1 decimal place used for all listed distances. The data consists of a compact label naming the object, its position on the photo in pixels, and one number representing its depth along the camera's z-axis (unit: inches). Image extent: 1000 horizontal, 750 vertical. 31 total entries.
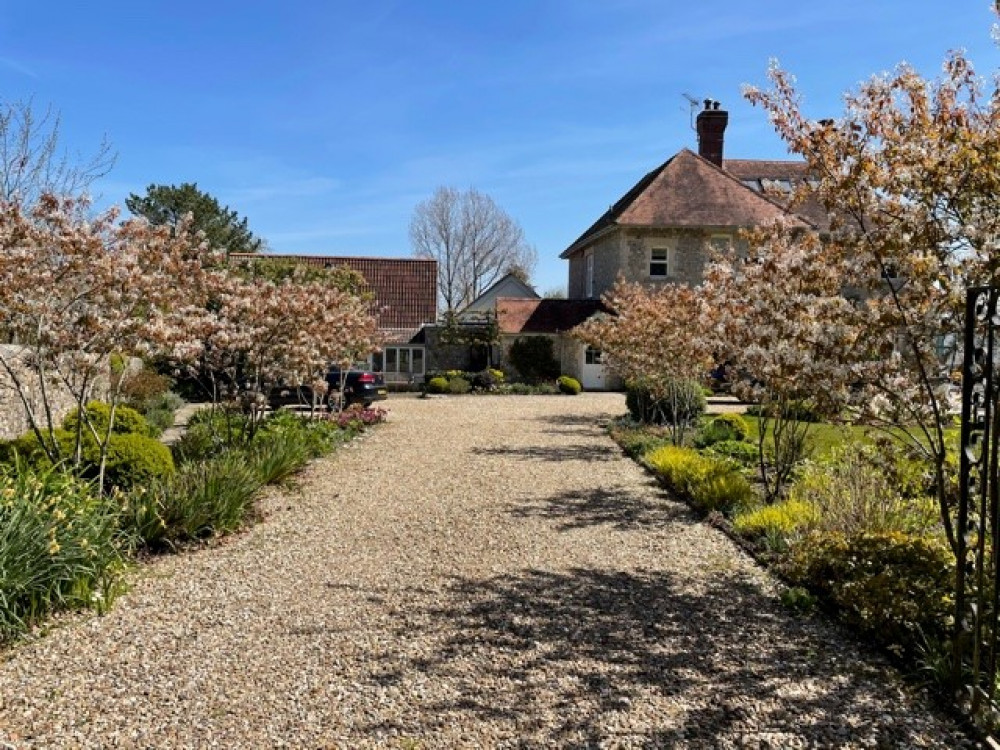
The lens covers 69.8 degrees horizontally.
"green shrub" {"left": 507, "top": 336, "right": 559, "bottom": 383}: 1187.3
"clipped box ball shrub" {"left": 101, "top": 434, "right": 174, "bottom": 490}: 287.7
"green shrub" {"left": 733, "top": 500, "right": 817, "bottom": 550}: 257.1
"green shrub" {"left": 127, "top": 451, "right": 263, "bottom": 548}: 249.4
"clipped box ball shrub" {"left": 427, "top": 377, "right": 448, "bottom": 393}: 1107.3
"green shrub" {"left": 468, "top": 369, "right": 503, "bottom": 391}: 1118.4
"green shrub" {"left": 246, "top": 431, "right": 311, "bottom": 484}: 356.2
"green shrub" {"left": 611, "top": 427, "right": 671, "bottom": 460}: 484.4
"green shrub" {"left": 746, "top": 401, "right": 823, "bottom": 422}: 316.5
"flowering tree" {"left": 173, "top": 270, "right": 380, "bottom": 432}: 383.2
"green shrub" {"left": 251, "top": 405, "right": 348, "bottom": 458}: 450.9
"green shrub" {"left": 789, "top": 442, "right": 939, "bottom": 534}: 249.4
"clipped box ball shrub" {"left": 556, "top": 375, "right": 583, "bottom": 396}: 1083.9
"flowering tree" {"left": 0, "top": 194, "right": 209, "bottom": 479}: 255.8
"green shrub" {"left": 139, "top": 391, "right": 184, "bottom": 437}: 596.7
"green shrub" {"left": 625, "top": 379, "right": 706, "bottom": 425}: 554.3
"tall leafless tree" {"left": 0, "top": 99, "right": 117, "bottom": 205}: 648.5
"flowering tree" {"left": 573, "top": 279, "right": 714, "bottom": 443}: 446.0
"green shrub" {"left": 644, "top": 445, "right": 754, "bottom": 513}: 319.3
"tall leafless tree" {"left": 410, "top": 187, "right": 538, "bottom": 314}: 2062.0
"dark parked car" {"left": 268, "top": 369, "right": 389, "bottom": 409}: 738.8
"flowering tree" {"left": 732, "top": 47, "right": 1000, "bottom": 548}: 159.0
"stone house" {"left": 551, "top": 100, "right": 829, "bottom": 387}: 1076.5
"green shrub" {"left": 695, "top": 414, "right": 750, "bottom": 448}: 497.0
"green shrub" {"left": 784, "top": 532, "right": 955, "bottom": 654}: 170.7
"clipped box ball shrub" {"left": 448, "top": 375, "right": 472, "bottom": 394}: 1096.8
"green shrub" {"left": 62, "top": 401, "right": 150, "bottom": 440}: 378.6
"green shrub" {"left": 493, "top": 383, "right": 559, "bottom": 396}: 1094.4
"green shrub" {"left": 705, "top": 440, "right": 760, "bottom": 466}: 436.3
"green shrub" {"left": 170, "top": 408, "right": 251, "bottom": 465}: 390.9
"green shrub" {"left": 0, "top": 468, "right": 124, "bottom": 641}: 178.9
